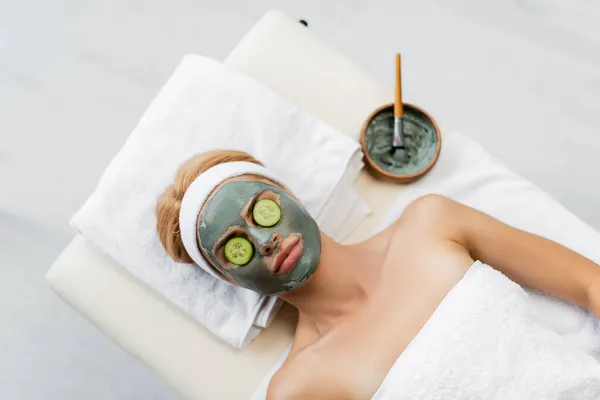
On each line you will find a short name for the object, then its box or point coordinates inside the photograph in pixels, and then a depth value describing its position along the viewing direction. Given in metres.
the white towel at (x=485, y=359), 1.14
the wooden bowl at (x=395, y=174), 1.42
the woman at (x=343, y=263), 1.12
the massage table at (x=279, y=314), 1.39
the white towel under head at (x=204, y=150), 1.37
